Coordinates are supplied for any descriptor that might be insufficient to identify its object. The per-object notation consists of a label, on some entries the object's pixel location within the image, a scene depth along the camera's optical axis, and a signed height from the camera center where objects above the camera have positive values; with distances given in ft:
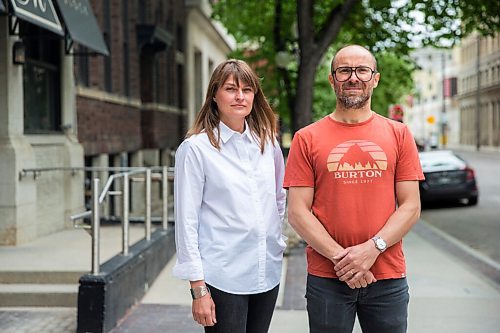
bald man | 11.43 -0.77
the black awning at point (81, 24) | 35.29 +5.90
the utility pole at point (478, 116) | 238.27 +9.91
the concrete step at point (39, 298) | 25.49 -4.69
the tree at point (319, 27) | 49.96 +9.90
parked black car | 67.00 -2.84
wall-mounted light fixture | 33.63 +4.12
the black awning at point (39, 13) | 28.53 +5.22
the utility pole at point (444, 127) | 246.78 +6.85
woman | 11.60 -0.88
